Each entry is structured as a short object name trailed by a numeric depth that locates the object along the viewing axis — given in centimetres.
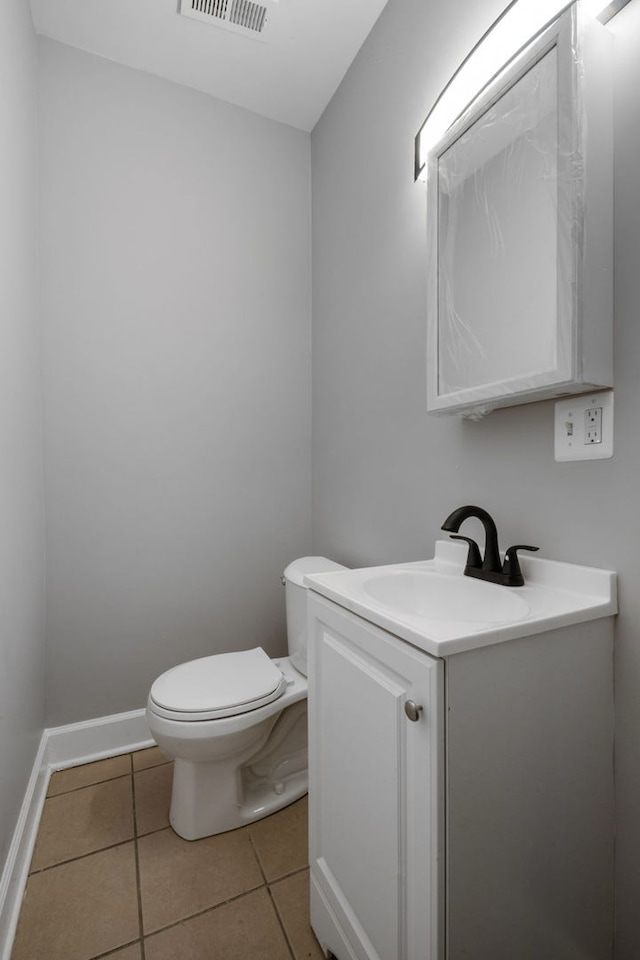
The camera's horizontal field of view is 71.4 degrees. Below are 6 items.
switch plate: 87
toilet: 131
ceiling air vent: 155
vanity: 69
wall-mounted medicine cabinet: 83
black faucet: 98
